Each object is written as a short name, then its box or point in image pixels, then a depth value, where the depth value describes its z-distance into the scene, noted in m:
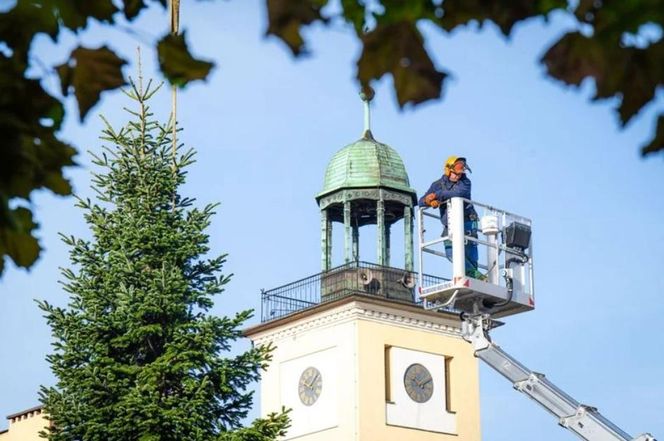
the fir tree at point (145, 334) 21.95
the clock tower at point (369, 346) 42.19
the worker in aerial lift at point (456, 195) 22.56
